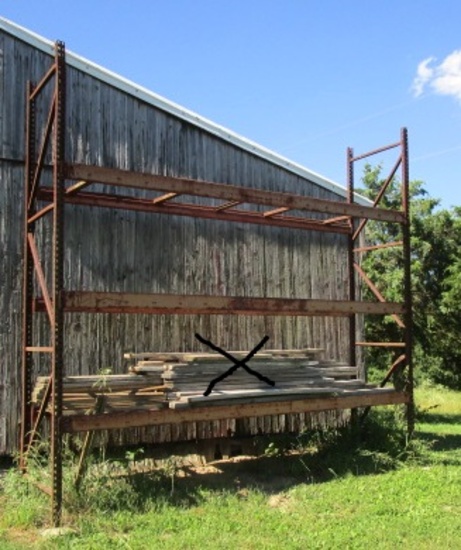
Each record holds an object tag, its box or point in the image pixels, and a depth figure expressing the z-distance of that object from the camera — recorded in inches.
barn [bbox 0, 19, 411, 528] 385.1
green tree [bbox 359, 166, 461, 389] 903.7
